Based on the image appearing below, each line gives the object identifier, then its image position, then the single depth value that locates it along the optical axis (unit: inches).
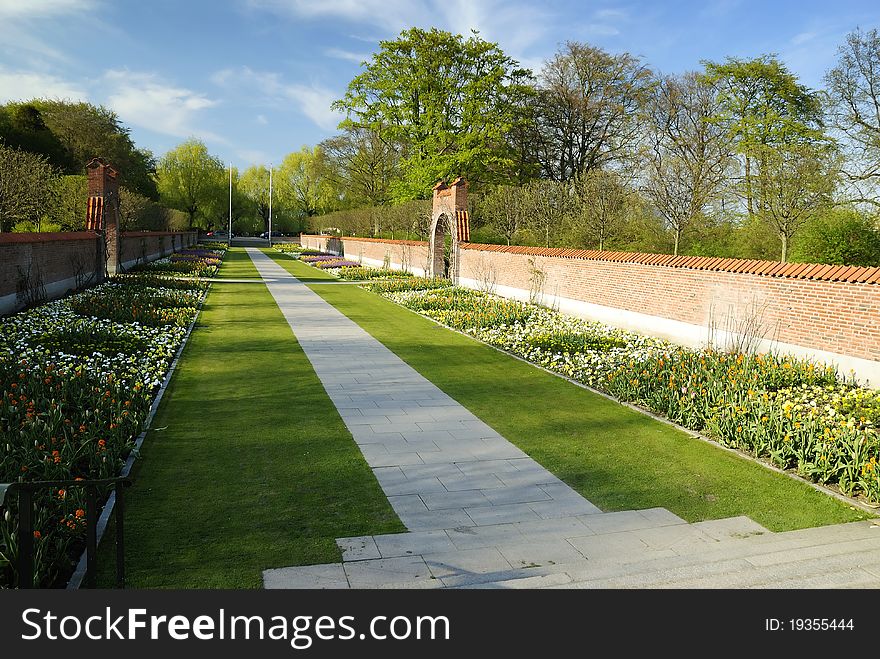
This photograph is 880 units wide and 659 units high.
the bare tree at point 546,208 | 982.3
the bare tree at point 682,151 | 848.3
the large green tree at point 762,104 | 1181.1
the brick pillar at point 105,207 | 882.8
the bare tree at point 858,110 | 887.1
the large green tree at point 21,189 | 849.5
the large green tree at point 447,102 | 1427.2
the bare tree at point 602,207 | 868.0
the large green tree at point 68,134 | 1659.7
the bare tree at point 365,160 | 1940.2
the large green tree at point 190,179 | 2667.3
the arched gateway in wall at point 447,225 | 961.5
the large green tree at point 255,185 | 3144.7
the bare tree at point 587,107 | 1449.3
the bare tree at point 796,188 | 706.2
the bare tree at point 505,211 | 1014.4
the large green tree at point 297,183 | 3036.4
